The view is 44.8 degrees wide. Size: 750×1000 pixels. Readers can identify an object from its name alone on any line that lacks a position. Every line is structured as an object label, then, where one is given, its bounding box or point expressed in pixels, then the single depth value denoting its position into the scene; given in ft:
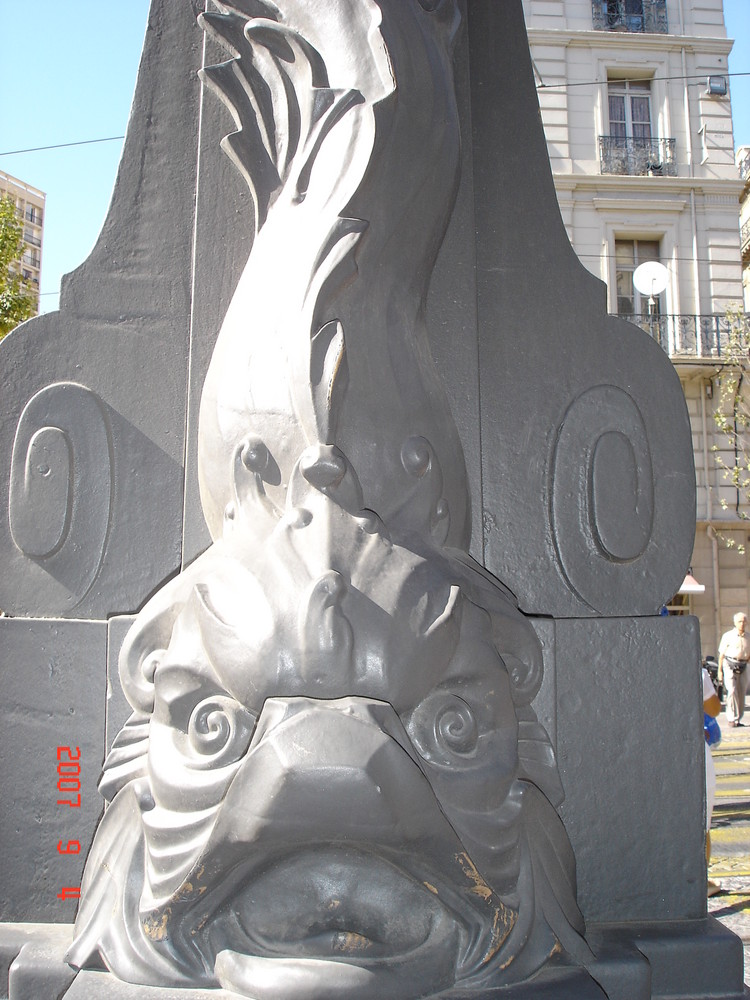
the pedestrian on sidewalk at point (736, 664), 33.71
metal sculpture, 4.87
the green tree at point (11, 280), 35.09
